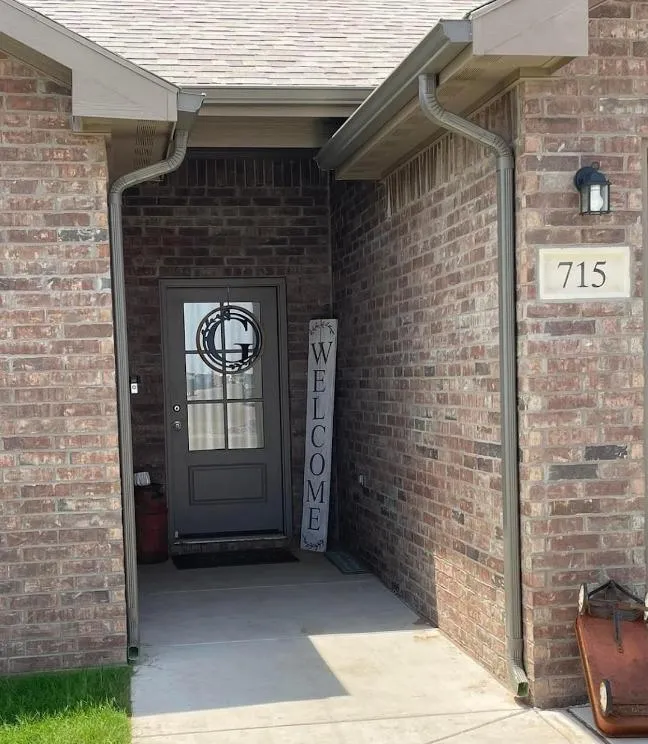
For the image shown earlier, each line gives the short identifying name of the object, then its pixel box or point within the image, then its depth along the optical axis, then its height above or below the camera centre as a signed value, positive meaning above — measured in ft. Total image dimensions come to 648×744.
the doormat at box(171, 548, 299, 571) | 25.16 -5.44
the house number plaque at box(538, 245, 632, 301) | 14.21 +1.15
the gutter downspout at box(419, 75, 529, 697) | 14.43 -0.36
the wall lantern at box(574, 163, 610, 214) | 13.92 +2.29
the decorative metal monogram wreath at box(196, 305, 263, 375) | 27.45 +0.41
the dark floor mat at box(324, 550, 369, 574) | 23.85 -5.38
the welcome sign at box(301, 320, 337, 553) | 26.37 -2.18
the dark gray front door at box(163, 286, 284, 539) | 27.27 -1.55
